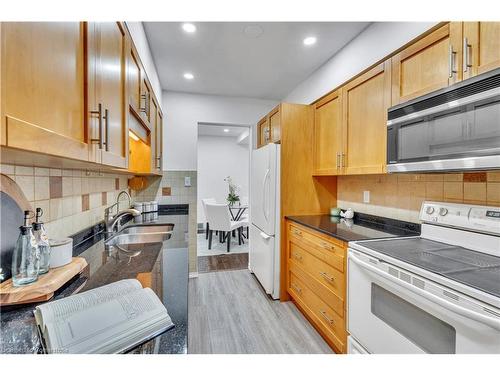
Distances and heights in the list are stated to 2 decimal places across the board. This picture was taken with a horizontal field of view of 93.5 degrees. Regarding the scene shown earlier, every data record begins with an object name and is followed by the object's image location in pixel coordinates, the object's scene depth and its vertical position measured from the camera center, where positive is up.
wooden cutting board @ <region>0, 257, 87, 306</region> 0.71 -0.33
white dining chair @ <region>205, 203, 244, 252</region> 4.09 -0.62
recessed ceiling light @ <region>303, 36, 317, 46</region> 2.09 +1.31
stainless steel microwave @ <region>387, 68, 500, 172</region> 1.02 +0.30
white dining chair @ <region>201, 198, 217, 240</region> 4.87 -0.36
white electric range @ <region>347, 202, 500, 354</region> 0.87 -0.44
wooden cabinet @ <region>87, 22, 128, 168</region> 0.84 +0.38
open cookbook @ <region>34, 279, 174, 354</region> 0.50 -0.33
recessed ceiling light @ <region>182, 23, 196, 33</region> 1.91 +1.31
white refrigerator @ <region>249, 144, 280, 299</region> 2.51 -0.34
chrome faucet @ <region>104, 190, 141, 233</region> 1.75 -0.26
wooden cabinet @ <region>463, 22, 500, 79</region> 1.07 +0.67
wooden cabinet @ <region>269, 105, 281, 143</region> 2.58 +0.70
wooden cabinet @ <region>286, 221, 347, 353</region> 1.66 -0.78
